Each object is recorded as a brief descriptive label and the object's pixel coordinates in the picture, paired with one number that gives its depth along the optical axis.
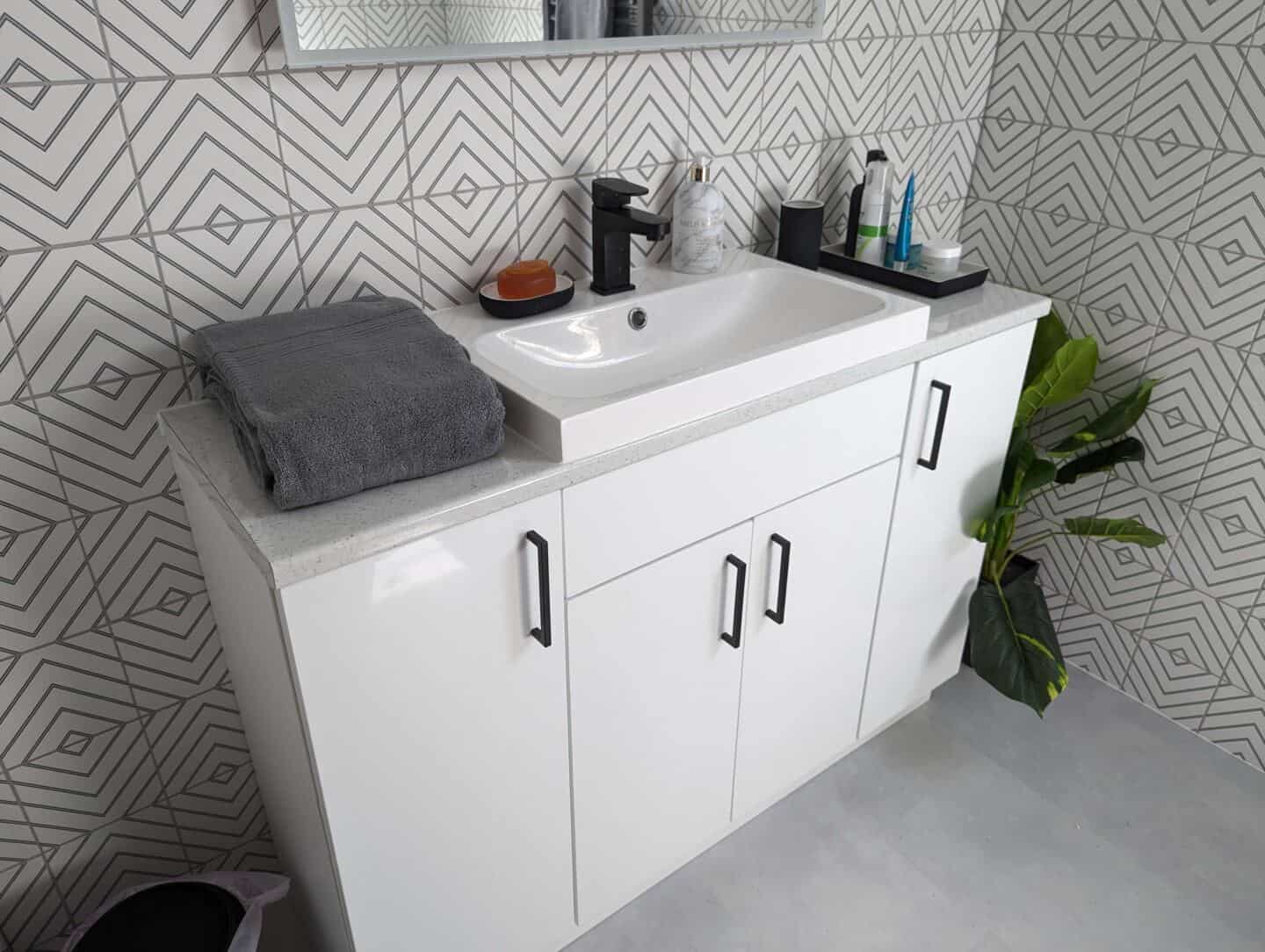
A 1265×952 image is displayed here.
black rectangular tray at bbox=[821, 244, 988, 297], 1.81
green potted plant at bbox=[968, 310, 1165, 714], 1.96
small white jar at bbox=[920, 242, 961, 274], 1.82
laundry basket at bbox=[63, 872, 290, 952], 1.35
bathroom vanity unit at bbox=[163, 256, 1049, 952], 1.13
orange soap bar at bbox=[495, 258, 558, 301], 1.50
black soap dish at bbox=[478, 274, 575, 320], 1.49
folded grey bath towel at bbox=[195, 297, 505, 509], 1.06
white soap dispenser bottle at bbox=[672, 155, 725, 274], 1.68
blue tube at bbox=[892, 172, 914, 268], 1.86
